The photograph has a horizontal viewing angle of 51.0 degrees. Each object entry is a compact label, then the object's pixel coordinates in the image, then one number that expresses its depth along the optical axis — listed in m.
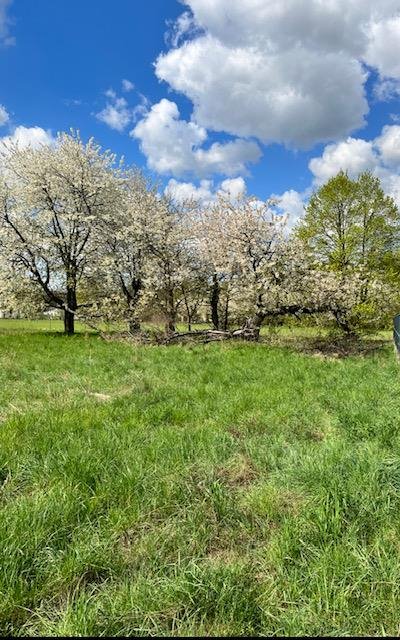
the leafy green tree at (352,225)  27.56
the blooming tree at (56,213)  23.95
